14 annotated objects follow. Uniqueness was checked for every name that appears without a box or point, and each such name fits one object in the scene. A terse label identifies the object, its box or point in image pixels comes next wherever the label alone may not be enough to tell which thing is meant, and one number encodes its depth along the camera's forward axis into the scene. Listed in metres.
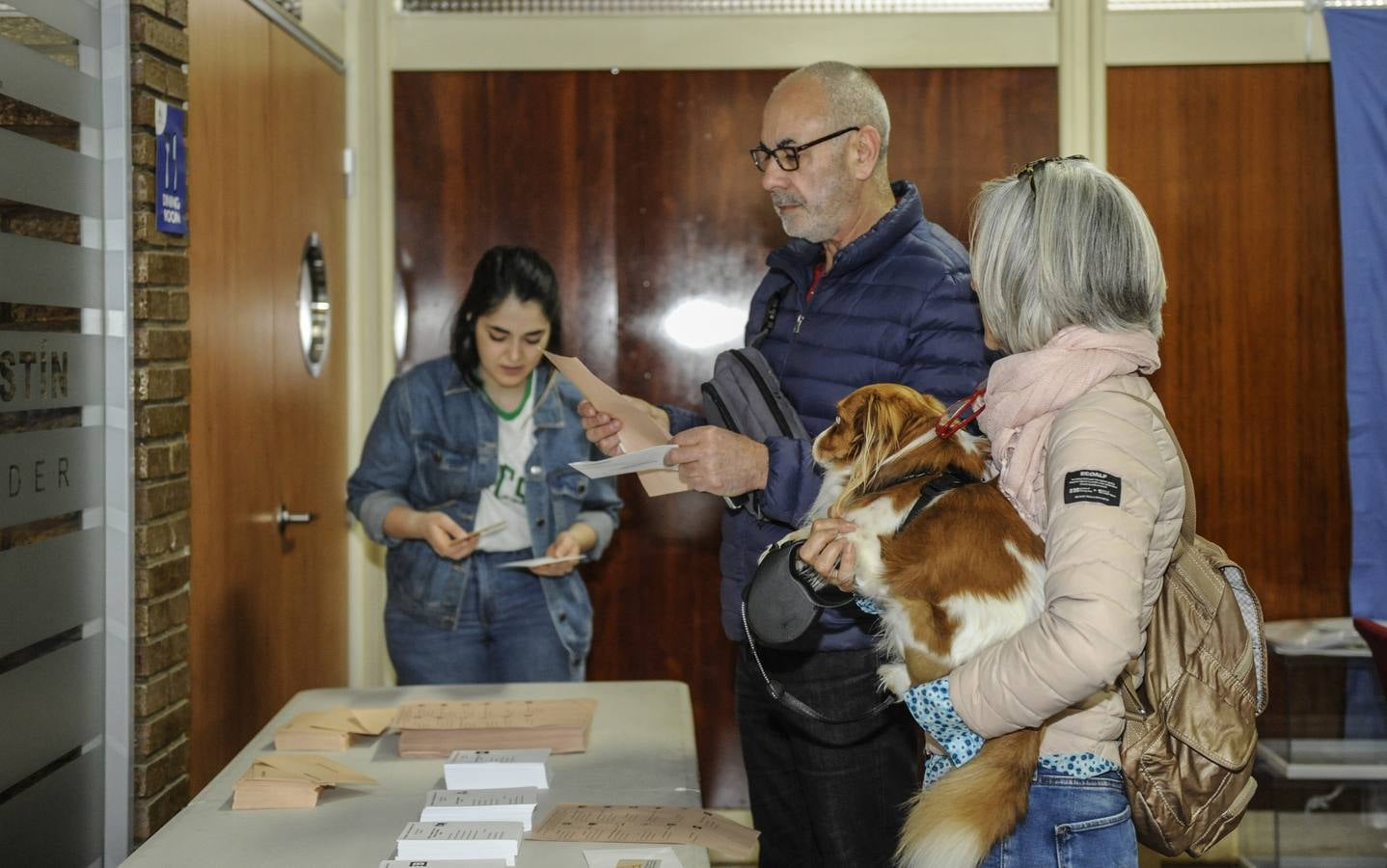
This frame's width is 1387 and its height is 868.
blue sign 2.46
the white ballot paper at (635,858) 1.60
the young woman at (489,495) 2.98
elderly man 2.16
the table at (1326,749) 3.41
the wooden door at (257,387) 2.73
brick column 2.41
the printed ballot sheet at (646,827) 1.69
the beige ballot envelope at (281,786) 1.83
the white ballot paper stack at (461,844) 1.62
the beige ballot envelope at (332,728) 2.10
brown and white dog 1.50
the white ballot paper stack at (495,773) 1.91
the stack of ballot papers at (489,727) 2.09
